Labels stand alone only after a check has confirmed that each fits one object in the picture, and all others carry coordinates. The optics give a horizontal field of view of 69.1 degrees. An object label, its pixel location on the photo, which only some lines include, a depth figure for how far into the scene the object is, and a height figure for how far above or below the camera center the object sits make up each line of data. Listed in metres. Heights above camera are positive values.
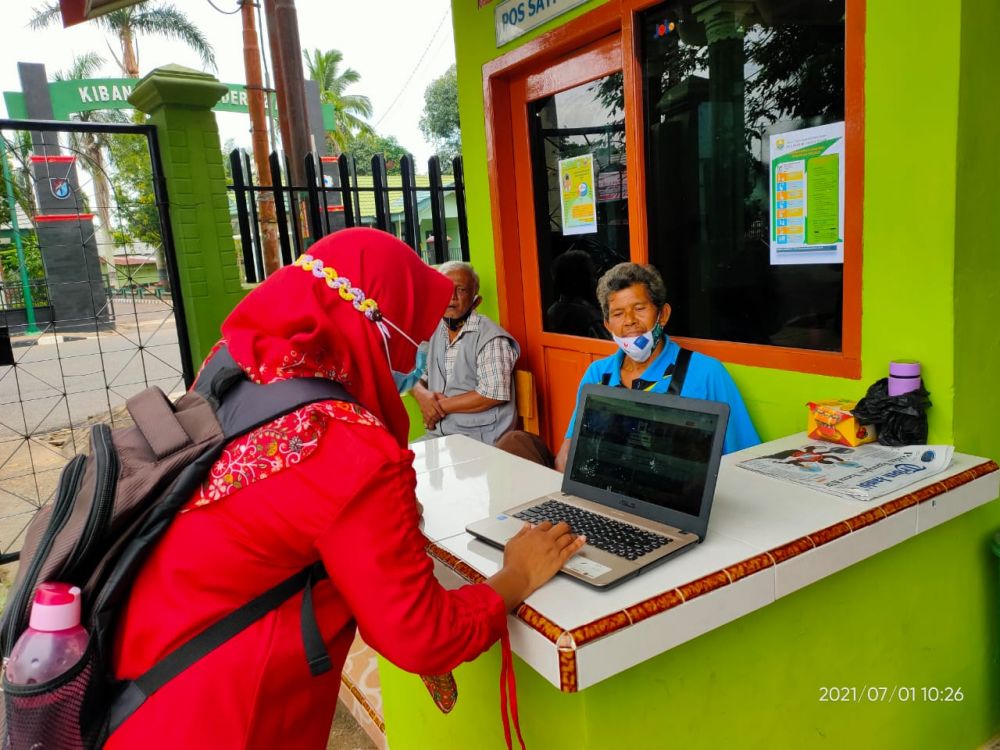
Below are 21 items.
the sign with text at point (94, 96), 13.27 +3.24
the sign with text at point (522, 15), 3.34 +1.07
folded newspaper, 1.86 -0.68
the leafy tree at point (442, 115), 33.19 +6.07
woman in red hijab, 1.18 -0.50
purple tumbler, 2.12 -0.47
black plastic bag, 2.11 -0.58
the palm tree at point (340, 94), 30.14 +6.86
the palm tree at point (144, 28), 22.17 +7.27
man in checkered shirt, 3.81 -0.68
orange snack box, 2.19 -0.63
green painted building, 1.62 -0.89
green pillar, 4.91 +0.51
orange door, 3.41 +0.16
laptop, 1.53 -0.59
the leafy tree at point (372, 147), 32.75 +4.97
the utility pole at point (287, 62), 8.05 +2.16
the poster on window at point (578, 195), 3.60 +0.21
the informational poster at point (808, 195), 2.39 +0.08
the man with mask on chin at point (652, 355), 2.67 -0.47
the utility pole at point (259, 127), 9.05 +2.04
